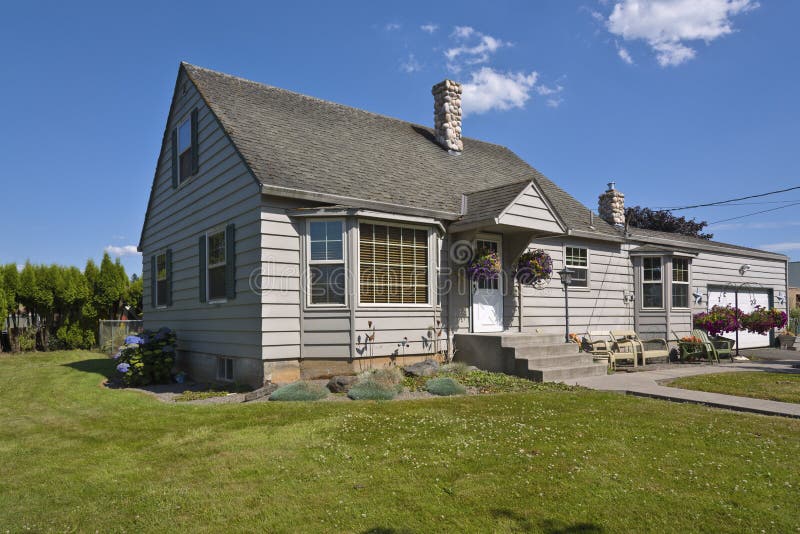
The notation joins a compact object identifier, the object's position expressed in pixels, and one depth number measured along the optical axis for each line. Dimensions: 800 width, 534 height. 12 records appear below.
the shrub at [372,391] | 8.27
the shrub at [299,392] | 8.30
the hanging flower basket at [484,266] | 11.04
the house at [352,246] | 9.66
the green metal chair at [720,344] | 14.22
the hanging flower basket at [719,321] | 15.95
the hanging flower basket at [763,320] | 17.14
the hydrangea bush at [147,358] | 10.86
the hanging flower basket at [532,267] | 12.27
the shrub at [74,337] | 19.78
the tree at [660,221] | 37.69
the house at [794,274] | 42.97
